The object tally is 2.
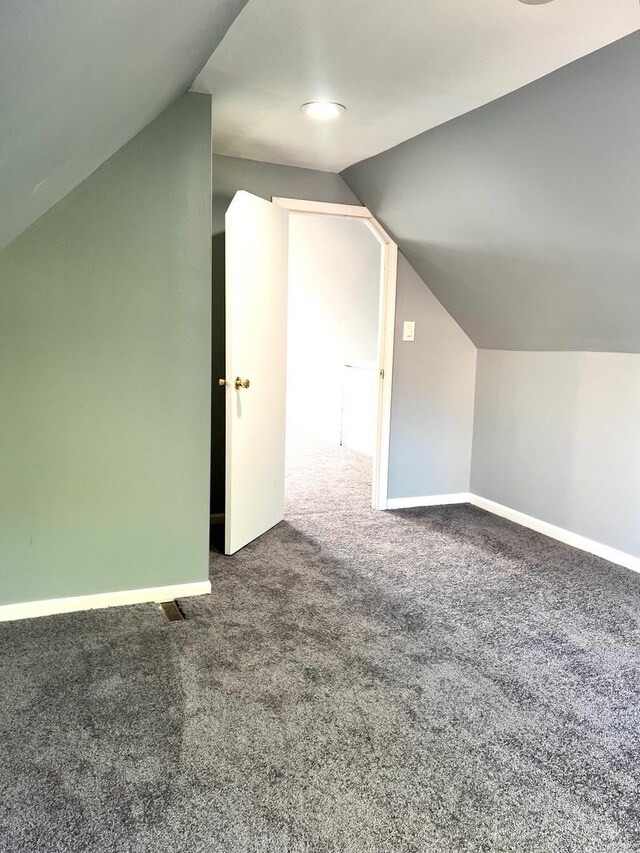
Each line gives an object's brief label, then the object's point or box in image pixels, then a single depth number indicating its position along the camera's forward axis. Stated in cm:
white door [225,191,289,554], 291
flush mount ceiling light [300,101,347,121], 249
